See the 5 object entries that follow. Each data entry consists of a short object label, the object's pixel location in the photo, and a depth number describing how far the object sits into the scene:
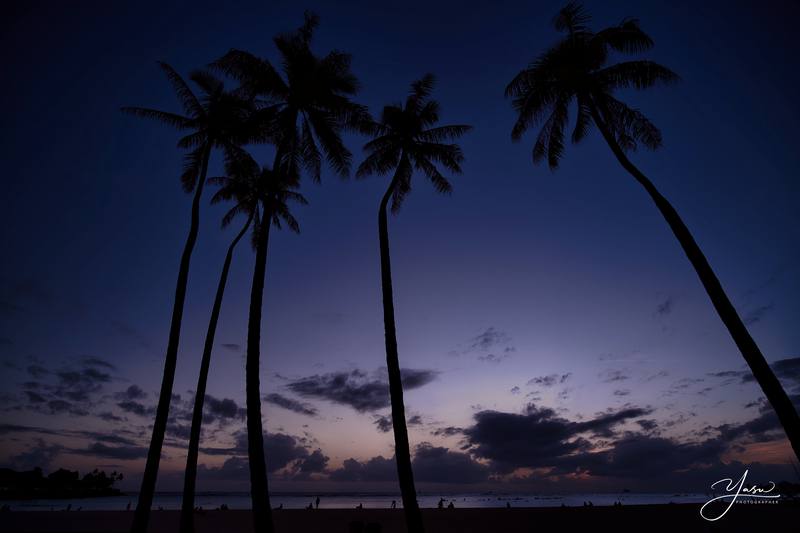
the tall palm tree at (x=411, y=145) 17.25
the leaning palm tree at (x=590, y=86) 13.62
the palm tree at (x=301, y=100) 14.68
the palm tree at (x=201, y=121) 15.88
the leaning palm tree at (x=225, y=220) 15.12
